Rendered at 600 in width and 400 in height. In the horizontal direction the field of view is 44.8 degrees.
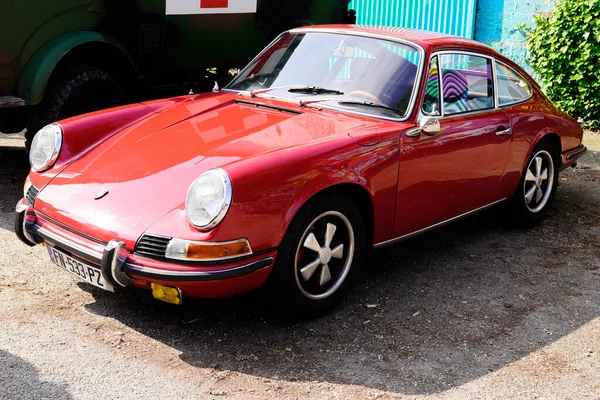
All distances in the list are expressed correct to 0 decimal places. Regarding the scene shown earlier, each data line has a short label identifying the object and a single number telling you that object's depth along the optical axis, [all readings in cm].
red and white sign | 685
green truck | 574
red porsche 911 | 344
